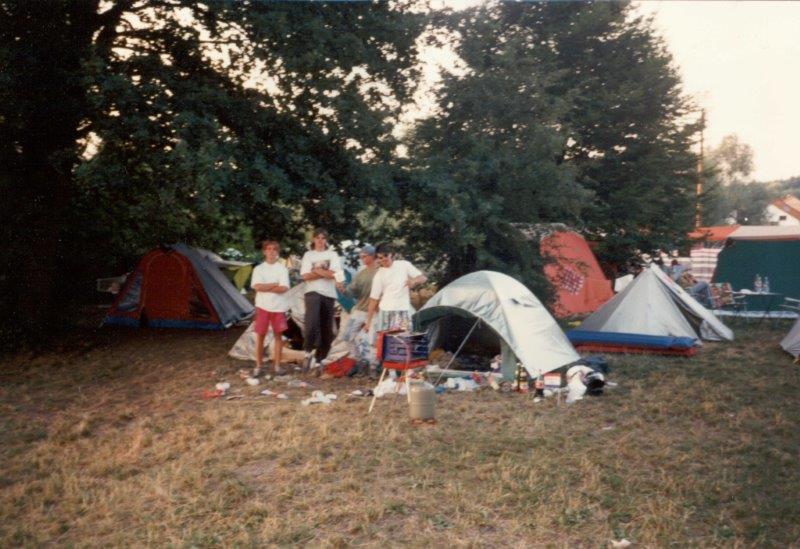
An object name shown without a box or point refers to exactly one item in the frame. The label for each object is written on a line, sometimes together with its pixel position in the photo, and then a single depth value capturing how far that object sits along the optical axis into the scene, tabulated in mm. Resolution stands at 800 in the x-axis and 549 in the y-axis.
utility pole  20031
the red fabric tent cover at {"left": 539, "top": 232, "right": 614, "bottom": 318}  15008
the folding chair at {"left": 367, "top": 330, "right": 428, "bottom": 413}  6902
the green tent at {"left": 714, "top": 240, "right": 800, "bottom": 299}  17438
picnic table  17000
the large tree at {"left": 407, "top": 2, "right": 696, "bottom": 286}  12117
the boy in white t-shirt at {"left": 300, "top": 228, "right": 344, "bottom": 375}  8836
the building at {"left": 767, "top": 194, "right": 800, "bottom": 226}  49219
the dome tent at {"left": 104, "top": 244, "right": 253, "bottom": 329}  12555
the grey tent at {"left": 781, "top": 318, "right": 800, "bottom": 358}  10328
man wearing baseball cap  8844
